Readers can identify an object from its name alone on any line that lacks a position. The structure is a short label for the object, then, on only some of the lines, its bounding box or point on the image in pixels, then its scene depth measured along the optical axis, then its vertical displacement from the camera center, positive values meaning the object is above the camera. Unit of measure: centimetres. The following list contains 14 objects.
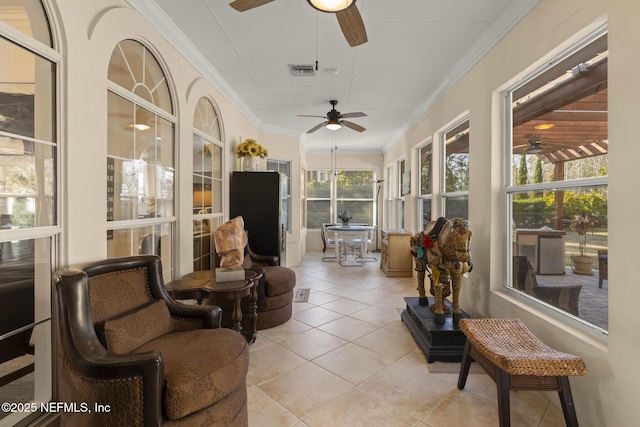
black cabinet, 430 +8
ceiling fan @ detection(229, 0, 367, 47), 172 +119
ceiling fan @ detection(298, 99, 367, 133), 446 +130
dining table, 660 -66
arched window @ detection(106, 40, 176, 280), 222 +45
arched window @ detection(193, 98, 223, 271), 347 +38
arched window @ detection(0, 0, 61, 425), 152 +6
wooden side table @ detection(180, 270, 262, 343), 250 -63
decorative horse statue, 253 -38
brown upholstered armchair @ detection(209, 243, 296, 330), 307 -91
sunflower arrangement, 446 +91
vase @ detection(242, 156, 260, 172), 452 +70
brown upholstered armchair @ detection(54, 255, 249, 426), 134 -74
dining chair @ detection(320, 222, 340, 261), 728 -70
